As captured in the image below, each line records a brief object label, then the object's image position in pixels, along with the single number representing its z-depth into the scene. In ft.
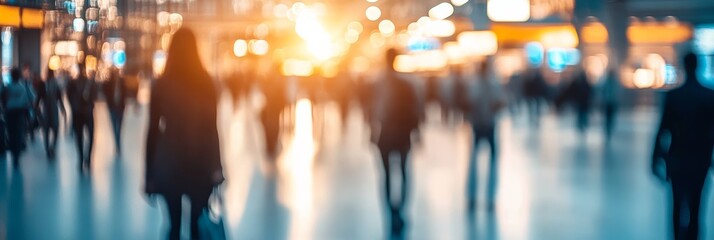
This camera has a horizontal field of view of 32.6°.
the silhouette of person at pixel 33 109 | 70.40
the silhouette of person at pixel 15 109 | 56.59
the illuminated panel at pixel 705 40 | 148.15
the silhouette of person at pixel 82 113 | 52.95
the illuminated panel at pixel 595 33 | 163.22
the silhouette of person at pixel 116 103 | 59.16
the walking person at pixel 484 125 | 41.68
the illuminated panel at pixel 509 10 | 153.17
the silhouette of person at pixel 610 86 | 123.75
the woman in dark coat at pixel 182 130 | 25.18
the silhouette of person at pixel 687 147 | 27.66
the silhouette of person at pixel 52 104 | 64.03
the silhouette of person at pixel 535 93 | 107.86
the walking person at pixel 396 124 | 34.17
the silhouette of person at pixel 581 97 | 86.43
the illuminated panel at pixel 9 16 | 87.27
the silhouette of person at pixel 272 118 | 60.85
